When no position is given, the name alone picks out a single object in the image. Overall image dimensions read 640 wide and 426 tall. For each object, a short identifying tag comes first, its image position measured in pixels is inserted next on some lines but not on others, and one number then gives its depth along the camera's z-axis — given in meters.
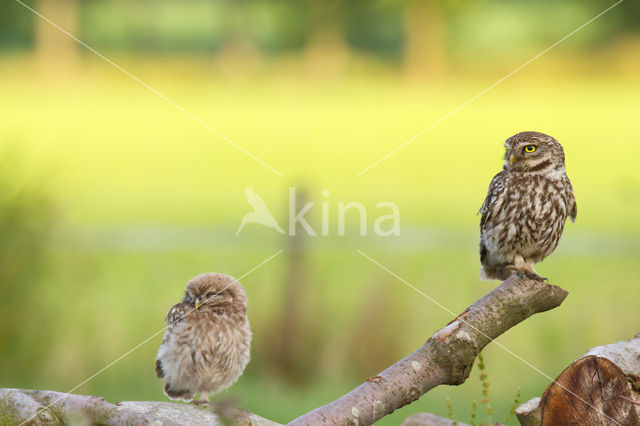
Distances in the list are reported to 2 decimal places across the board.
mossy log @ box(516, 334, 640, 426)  8.98
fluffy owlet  9.76
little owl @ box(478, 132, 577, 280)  10.52
